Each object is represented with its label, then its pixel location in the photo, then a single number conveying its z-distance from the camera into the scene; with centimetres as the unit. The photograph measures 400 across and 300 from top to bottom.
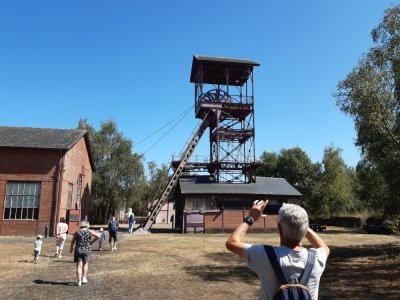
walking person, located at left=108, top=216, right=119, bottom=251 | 1936
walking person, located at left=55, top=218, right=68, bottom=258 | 1669
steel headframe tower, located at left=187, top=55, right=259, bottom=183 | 3838
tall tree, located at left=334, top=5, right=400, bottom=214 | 1783
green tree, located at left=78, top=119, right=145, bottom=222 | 4922
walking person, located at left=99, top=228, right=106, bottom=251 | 1999
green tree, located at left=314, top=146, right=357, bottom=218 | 5747
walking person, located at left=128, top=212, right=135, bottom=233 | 3397
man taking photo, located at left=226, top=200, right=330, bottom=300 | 288
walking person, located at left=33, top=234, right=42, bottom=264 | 1537
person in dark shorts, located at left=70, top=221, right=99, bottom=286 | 1110
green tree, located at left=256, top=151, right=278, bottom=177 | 6897
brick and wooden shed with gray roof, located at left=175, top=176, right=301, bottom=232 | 3569
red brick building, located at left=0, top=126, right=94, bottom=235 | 2922
